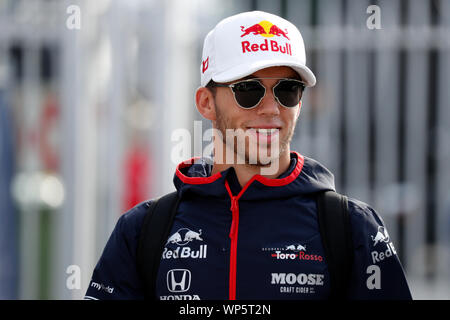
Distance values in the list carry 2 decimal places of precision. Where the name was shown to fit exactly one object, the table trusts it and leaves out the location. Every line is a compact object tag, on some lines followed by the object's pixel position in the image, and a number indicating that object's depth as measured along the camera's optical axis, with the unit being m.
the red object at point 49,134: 8.41
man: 3.40
